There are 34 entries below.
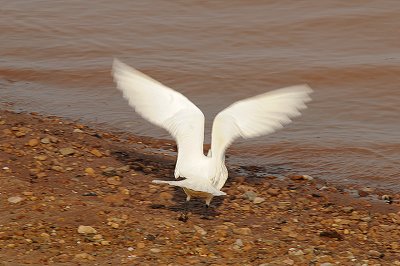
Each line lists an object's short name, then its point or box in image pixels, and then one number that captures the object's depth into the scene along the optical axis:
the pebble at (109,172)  15.49
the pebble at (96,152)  16.31
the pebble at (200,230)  12.89
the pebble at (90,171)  15.30
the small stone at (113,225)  12.68
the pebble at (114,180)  15.03
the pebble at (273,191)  15.43
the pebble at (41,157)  15.39
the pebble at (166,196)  14.61
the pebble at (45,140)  16.23
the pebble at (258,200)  14.86
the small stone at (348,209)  14.72
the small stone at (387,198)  15.55
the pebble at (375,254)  12.54
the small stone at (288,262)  11.88
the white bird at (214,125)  13.08
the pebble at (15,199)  13.22
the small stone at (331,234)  13.27
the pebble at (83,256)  11.50
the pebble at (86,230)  12.37
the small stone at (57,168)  15.11
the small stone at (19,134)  16.41
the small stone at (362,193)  15.88
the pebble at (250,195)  15.03
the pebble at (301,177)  16.59
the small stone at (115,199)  14.11
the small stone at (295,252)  12.26
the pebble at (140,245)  12.09
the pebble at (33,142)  16.00
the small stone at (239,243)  12.52
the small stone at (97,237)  12.25
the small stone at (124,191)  14.58
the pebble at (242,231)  13.04
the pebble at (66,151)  15.94
